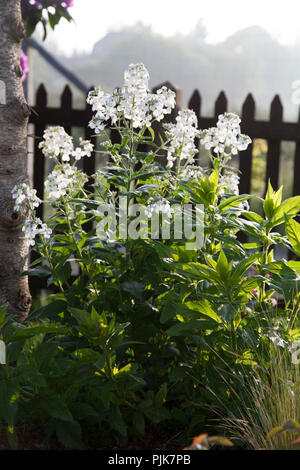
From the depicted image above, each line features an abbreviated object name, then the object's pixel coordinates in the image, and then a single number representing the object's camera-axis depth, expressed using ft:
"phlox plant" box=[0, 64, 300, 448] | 7.66
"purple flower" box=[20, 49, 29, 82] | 17.34
